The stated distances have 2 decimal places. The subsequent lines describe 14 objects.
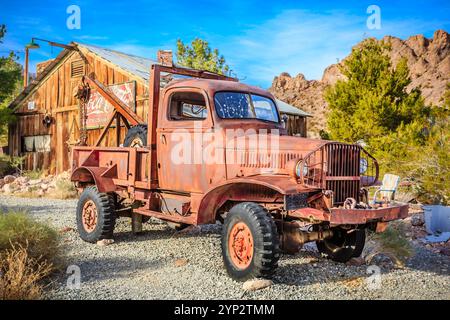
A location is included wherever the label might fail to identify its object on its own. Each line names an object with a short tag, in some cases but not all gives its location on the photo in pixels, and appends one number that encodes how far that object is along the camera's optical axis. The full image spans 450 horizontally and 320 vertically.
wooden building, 15.60
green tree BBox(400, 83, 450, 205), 9.80
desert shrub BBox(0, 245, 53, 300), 3.95
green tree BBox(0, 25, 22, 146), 18.41
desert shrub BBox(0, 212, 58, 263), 4.97
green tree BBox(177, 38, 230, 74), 27.26
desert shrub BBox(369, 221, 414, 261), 6.02
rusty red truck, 4.54
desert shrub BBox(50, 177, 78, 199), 13.57
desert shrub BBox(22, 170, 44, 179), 18.03
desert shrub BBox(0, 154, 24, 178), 19.23
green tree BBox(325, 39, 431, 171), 14.83
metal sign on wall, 15.14
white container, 8.27
